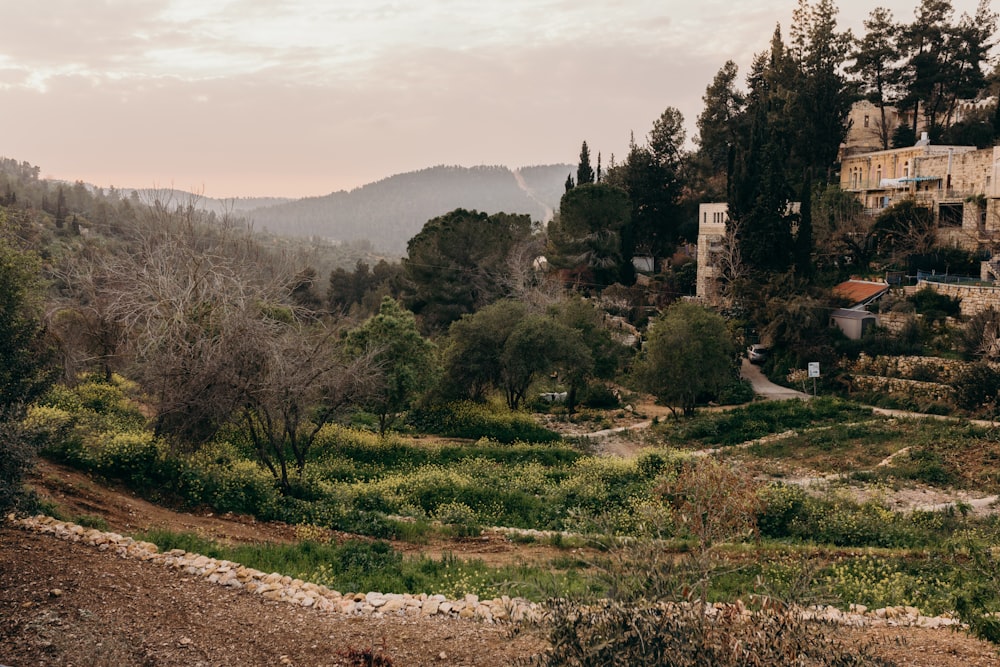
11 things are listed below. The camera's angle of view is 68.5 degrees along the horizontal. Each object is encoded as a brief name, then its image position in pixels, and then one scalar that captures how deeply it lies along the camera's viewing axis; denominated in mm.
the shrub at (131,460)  13680
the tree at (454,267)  42250
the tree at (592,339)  30247
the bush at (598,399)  31203
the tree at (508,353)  26391
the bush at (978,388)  25109
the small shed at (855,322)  33438
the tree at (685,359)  26812
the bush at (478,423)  24250
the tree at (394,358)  22469
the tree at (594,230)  44875
